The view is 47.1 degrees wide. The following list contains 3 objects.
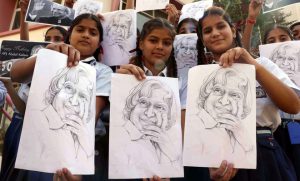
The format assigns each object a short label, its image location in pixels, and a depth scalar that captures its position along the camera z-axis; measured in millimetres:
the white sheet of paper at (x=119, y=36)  2043
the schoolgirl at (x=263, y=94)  1421
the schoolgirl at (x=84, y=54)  1371
